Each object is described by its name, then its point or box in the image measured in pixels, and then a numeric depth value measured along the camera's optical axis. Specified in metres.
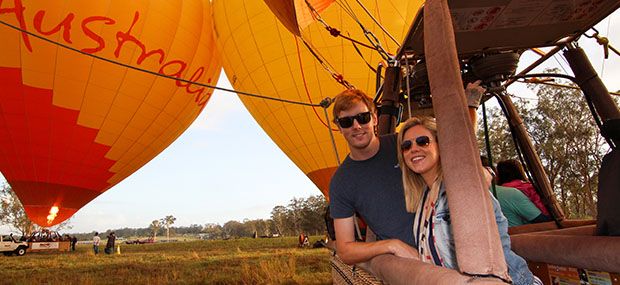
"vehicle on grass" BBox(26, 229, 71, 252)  24.11
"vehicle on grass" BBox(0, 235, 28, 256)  21.48
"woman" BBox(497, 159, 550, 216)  3.23
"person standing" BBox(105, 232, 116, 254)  22.05
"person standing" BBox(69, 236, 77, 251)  27.39
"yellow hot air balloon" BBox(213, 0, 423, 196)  8.31
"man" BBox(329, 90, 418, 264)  1.99
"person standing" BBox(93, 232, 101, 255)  21.28
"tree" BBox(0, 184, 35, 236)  43.12
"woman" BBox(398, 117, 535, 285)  1.30
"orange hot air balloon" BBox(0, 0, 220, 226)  9.06
